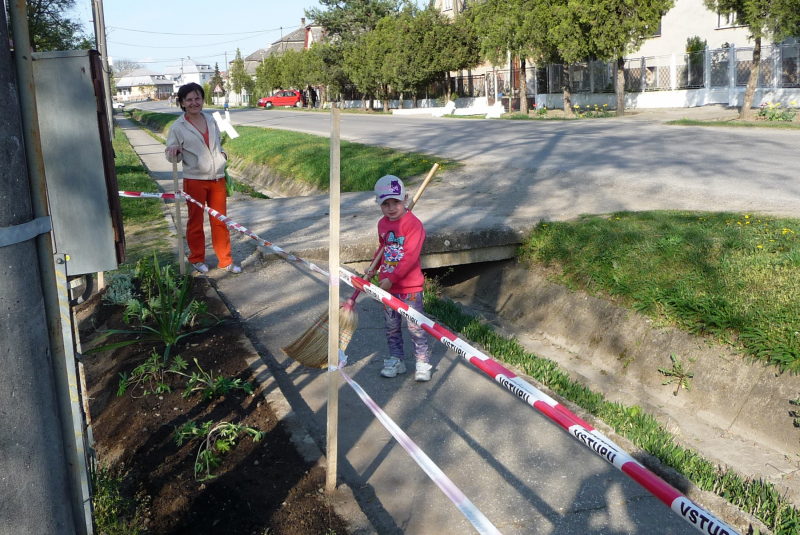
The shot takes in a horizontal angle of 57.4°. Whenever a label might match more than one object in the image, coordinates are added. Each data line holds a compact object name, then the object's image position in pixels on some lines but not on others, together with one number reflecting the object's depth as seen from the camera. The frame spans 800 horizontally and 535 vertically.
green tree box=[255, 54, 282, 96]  74.50
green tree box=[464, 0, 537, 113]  30.11
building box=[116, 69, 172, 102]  160.62
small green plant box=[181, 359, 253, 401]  4.11
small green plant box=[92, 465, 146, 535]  2.89
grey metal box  2.95
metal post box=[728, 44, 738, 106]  26.31
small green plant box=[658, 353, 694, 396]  5.33
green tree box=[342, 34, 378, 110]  47.22
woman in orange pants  6.43
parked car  66.94
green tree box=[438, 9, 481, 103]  40.00
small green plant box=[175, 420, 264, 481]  3.40
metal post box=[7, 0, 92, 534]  1.99
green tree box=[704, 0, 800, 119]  18.84
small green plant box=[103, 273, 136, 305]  6.00
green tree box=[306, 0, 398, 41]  55.03
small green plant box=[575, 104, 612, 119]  27.45
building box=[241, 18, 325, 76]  89.12
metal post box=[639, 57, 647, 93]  31.17
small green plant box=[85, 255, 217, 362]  4.75
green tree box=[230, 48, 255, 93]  84.62
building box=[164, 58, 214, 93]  146.62
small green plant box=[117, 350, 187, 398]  4.29
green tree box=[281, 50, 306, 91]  65.03
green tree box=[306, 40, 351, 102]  54.19
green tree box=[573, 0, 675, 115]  24.39
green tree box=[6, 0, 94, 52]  25.17
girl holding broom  4.45
